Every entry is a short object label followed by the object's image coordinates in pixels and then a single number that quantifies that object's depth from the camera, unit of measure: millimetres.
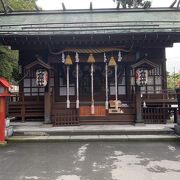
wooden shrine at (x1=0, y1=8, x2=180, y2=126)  8364
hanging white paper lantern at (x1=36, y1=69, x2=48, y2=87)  8353
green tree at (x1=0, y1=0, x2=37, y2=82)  10630
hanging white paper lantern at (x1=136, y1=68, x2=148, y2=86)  8259
